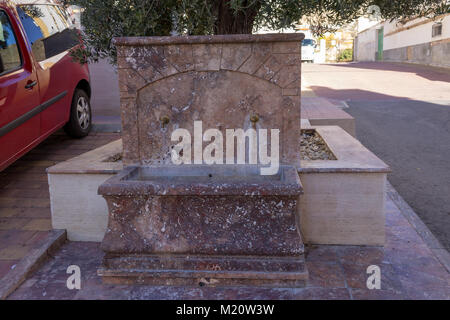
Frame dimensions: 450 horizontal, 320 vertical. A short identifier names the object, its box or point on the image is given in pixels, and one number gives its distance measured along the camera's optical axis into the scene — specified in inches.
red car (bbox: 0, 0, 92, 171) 170.1
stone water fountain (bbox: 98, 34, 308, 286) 112.9
